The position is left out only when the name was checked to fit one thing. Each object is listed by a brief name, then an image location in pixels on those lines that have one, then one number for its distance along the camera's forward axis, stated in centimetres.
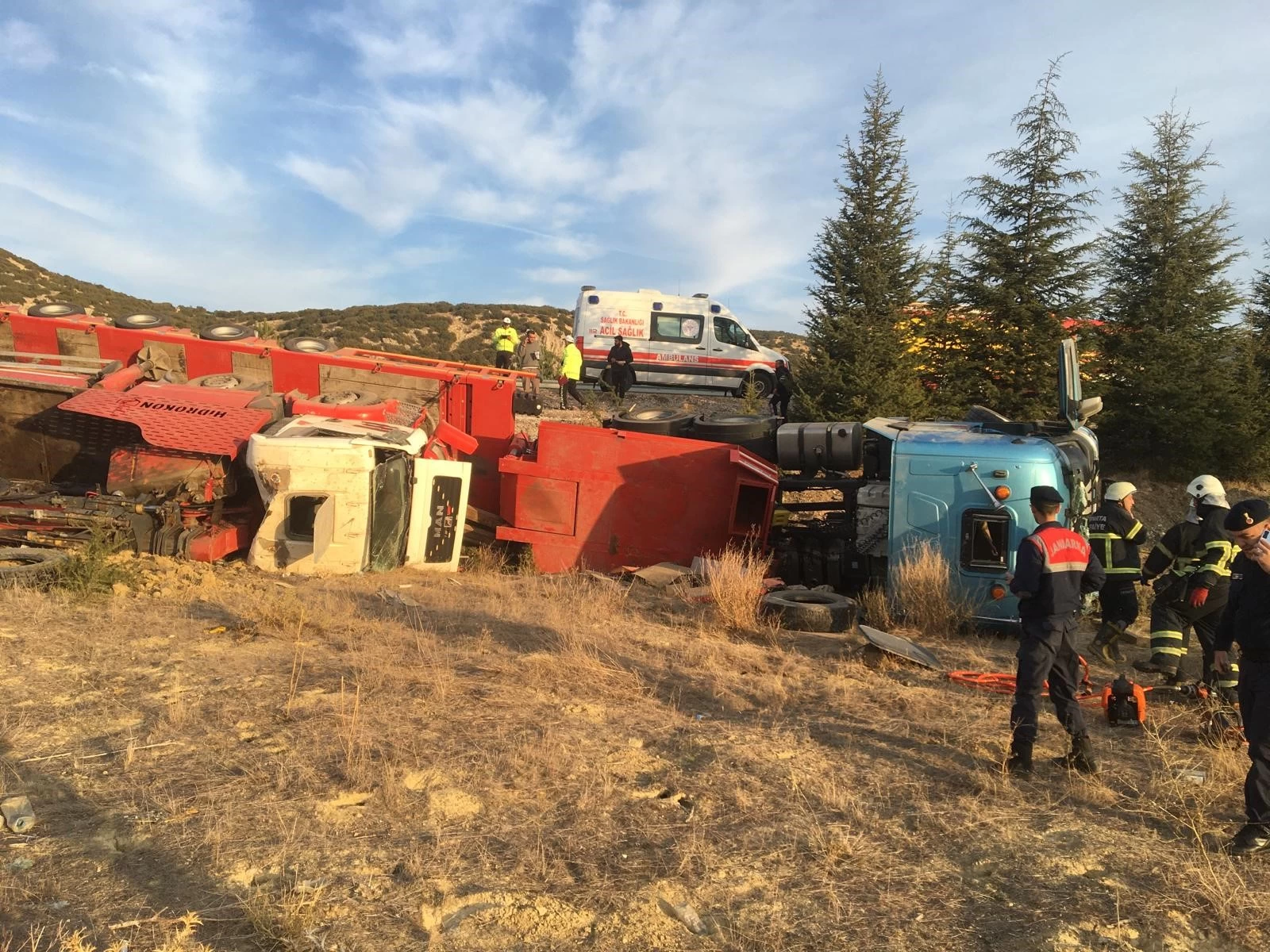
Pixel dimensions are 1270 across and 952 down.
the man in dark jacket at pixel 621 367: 1869
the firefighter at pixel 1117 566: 748
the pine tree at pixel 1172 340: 1736
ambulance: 1997
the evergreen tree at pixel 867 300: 1602
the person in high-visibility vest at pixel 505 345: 1816
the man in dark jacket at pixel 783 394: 1812
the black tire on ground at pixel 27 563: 694
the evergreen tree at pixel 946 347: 1639
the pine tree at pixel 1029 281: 1602
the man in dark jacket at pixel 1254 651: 368
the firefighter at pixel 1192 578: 636
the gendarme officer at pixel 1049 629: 440
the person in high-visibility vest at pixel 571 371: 1727
